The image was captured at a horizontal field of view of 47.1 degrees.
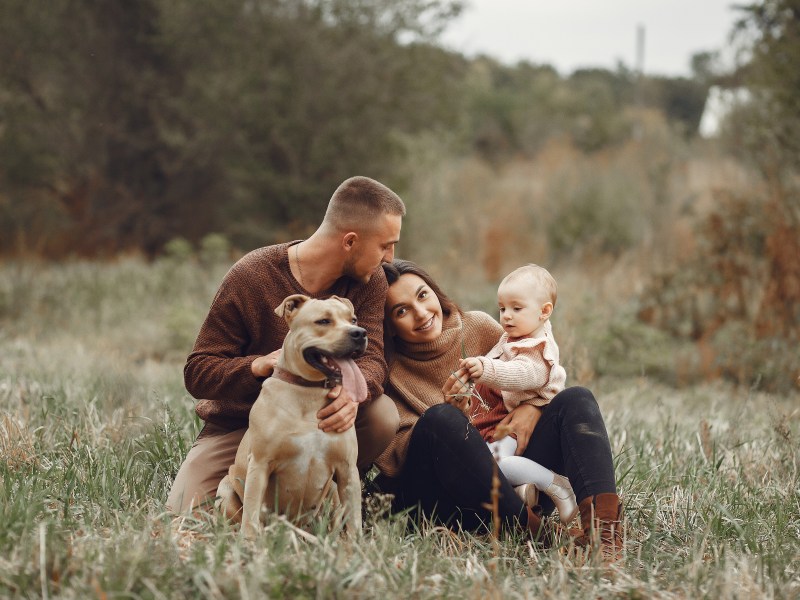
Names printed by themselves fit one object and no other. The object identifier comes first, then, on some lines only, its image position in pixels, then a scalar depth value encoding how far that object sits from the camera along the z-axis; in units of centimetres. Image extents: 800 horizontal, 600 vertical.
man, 385
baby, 381
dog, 337
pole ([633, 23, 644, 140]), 3107
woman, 366
